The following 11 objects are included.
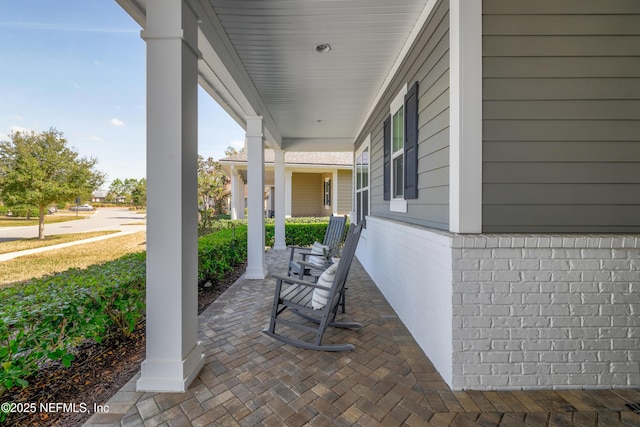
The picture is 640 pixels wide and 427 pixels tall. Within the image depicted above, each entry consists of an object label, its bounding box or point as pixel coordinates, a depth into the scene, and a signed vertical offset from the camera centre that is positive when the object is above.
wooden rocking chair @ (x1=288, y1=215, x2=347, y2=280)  3.64 -0.60
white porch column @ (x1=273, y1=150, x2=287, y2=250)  7.65 +0.24
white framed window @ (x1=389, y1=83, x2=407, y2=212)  3.27 +0.79
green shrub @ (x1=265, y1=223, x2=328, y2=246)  8.33 -0.70
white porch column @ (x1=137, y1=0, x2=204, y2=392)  1.80 +0.12
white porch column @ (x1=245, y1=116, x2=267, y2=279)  4.56 +0.19
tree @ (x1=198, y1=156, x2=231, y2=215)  8.60 +0.63
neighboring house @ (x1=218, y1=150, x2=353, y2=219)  10.91 +1.55
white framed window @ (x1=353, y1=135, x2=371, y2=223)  5.97 +0.74
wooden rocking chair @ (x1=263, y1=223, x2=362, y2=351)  2.33 -0.85
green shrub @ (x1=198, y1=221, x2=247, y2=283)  3.86 -0.73
